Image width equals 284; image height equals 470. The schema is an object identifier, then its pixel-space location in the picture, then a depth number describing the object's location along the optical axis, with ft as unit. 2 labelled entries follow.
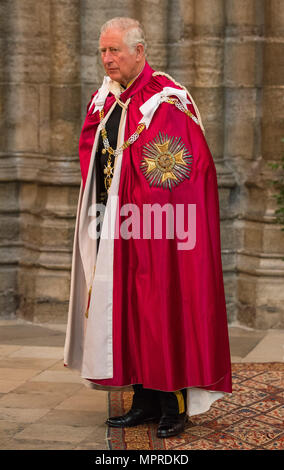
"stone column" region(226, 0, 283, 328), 23.41
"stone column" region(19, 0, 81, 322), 23.89
